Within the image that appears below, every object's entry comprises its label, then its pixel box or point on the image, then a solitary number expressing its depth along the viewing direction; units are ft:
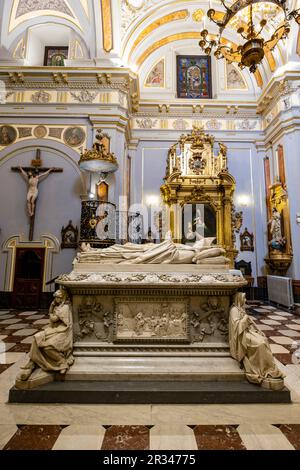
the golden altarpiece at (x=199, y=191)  27.76
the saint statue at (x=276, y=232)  25.05
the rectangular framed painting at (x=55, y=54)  28.89
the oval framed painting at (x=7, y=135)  24.82
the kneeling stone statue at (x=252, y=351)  7.69
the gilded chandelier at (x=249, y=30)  13.09
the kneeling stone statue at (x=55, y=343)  7.87
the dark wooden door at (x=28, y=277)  22.95
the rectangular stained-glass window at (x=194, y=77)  31.68
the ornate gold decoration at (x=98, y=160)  21.09
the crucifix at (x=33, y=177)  23.66
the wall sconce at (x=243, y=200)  29.19
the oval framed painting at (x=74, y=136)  24.67
